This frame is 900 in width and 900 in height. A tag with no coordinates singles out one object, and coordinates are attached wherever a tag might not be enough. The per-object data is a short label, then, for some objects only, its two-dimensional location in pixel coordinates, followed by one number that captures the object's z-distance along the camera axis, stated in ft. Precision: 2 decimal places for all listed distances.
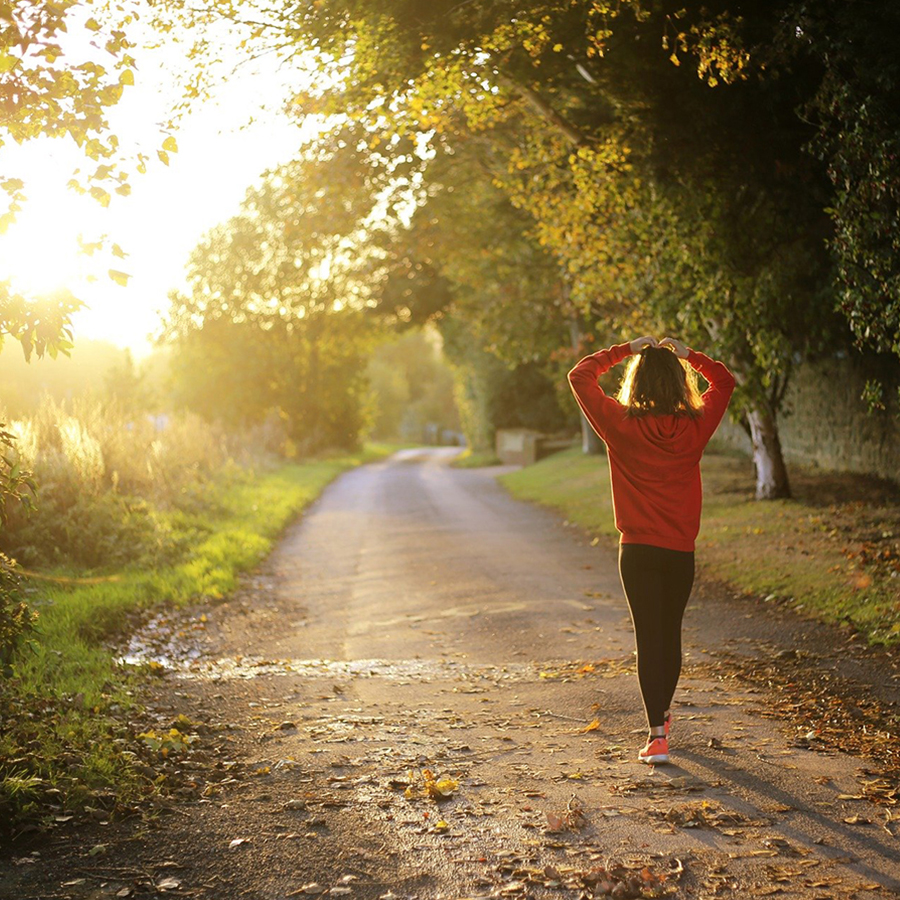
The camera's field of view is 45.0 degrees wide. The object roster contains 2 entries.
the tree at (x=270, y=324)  137.39
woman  19.29
